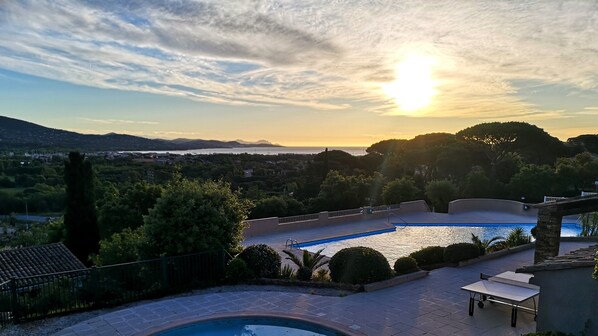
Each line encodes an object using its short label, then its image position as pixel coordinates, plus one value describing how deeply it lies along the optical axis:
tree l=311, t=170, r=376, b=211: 28.55
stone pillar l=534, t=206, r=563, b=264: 10.40
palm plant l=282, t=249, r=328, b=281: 10.77
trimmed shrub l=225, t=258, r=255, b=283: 10.53
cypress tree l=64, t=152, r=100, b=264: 16.47
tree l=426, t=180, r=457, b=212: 29.09
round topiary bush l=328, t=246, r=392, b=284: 10.16
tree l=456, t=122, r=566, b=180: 37.53
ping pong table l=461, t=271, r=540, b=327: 7.77
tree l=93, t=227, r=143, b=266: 11.30
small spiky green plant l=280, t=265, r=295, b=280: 10.89
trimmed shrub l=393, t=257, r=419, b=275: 11.09
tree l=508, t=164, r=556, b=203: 29.09
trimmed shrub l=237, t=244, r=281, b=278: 10.86
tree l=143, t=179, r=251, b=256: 10.27
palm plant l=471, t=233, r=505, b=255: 13.30
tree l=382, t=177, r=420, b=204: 28.41
